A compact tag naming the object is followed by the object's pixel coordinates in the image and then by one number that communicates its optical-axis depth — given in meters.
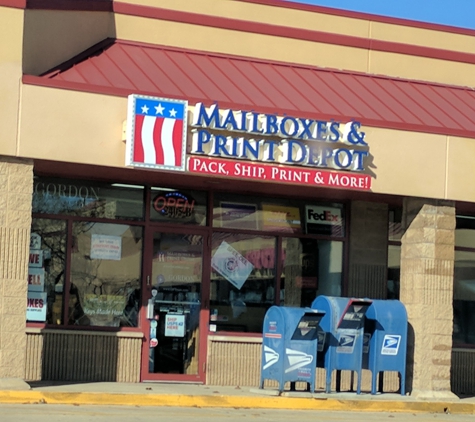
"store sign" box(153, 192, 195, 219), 16.19
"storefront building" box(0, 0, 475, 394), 13.89
